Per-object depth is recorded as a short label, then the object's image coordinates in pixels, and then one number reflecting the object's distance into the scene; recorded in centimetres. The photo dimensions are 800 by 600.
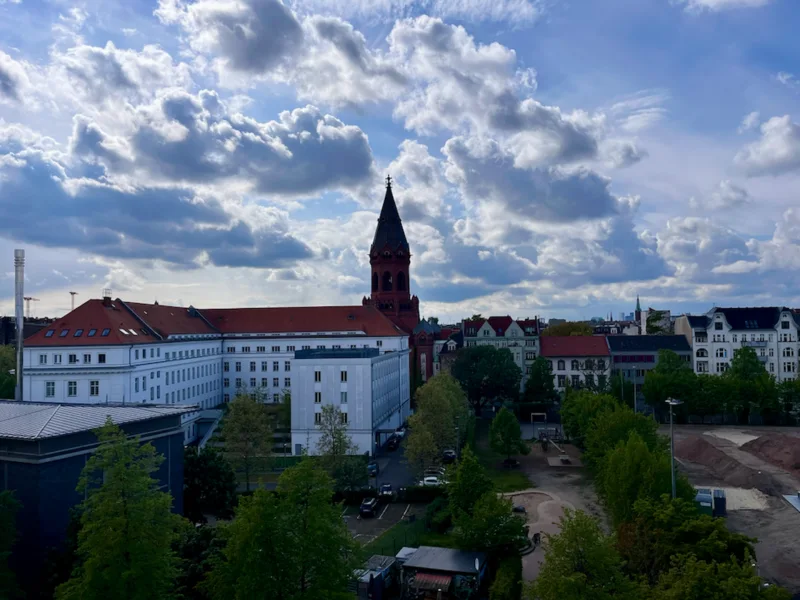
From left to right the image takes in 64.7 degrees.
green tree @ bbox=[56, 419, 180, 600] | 1995
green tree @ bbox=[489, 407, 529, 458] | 5969
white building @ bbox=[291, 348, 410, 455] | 6481
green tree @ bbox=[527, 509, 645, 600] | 1936
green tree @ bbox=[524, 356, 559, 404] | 9262
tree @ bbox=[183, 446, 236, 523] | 3950
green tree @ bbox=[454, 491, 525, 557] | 3200
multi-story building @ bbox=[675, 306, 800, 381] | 9988
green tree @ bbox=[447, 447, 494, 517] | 3575
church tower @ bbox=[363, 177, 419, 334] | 10188
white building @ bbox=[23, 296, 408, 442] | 6681
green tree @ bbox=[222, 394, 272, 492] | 5172
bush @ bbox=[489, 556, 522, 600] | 2766
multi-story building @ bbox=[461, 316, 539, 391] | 10481
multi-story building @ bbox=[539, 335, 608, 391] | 10088
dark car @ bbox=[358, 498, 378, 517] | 4403
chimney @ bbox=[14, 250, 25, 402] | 5184
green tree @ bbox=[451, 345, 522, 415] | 9006
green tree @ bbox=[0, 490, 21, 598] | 2366
